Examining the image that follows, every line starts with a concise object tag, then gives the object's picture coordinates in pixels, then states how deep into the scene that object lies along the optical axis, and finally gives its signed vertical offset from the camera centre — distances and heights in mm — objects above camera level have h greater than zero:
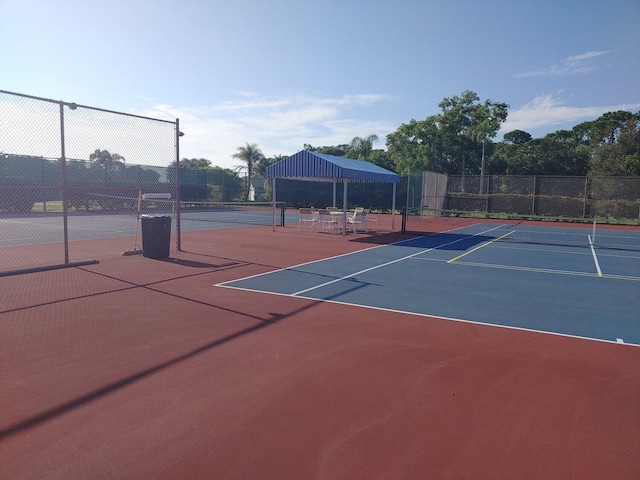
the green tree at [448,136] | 48031 +7043
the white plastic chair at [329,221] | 22219 -976
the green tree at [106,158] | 30594 +2542
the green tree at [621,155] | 40812 +4754
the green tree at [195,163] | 75419 +5926
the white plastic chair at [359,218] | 21922 -791
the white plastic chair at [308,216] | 22047 -747
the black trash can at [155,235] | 13234 -1091
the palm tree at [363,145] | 57062 +6964
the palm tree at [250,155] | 67500 +6384
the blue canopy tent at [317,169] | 19781 +1409
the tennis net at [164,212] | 28659 -1053
